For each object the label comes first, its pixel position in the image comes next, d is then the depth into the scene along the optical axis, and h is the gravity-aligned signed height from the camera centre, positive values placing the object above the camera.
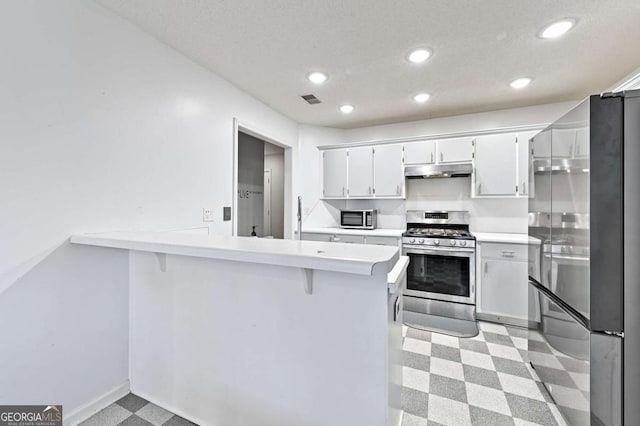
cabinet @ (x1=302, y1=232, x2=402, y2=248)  3.41 -0.32
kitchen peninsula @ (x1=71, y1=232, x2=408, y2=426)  1.13 -0.58
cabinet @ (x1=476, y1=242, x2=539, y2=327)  2.81 -0.71
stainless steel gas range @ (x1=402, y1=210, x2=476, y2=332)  3.00 -0.67
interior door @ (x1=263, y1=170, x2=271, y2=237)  5.11 +0.22
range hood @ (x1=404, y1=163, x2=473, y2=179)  3.30 +0.54
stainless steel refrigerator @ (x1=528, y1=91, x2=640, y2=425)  1.23 -0.20
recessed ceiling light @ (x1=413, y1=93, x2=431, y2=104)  3.01 +1.31
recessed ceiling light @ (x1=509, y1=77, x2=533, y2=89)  2.60 +1.28
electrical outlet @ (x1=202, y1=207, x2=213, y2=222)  2.41 -0.01
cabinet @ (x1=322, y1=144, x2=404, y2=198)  3.68 +0.59
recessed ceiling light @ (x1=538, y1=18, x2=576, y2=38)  1.79 +1.26
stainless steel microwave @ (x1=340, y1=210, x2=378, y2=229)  3.88 -0.07
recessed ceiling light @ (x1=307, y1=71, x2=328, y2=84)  2.54 +1.29
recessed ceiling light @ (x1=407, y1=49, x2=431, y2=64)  2.15 +1.28
